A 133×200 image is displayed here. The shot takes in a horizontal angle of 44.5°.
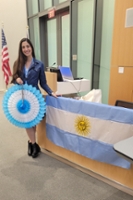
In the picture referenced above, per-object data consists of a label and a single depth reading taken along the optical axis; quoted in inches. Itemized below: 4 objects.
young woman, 70.3
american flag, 206.7
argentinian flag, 54.1
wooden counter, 58.0
